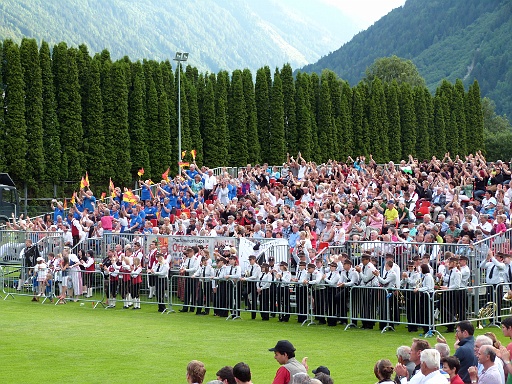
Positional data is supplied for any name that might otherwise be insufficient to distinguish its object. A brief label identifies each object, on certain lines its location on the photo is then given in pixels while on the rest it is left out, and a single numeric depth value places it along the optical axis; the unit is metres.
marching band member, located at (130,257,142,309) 25.80
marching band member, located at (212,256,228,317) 23.88
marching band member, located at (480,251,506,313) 21.41
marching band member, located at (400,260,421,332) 20.58
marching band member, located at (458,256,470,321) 20.77
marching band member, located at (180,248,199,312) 24.59
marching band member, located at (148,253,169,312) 25.20
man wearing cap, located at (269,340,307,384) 10.79
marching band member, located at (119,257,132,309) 25.91
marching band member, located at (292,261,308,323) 22.34
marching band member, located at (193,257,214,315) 24.20
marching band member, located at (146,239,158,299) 25.79
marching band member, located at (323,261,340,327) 21.81
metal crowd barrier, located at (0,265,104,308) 27.25
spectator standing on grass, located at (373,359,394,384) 10.21
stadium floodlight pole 49.97
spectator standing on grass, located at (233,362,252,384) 9.98
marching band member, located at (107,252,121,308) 25.98
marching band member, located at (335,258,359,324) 21.53
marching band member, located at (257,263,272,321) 23.02
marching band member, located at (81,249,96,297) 27.22
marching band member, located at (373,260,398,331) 20.89
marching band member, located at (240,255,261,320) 23.36
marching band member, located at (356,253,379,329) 21.28
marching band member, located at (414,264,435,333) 20.34
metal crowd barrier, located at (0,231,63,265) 29.41
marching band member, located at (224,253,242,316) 23.59
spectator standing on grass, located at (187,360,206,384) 10.16
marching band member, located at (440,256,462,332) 20.55
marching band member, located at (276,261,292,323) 22.73
